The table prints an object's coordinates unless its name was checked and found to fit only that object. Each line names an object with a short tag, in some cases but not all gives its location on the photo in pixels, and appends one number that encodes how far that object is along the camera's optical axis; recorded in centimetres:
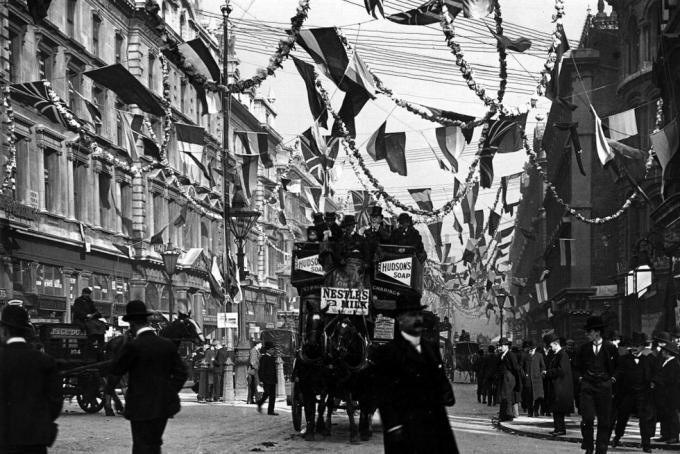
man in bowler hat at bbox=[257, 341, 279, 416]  2278
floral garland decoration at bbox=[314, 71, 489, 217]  2344
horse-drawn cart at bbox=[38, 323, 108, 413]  2052
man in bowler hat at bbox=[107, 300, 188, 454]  916
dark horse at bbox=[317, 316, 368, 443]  1598
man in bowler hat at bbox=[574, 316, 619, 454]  1396
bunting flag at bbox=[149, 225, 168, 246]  3609
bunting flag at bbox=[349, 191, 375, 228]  3997
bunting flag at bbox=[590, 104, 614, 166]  2308
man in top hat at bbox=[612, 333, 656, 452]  1684
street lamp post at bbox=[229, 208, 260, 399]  2939
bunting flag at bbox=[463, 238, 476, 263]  5125
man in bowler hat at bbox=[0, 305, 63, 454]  795
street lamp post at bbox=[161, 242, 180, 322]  3334
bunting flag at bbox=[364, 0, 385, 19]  1702
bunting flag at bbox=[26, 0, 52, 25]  1410
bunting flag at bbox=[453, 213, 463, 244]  4003
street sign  3120
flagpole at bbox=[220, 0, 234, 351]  2903
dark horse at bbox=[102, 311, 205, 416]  2002
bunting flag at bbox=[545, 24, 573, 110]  1994
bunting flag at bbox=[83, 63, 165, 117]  1806
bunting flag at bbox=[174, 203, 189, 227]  3554
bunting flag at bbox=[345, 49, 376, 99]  1959
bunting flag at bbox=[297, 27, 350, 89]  1816
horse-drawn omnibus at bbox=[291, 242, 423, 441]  1605
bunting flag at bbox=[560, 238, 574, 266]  5444
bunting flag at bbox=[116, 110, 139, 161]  2506
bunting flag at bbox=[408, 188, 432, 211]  3616
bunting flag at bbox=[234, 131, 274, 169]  2933
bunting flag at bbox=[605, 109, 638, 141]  2366
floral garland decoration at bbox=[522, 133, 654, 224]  2605
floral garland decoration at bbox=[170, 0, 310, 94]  1773
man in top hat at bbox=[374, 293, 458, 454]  885
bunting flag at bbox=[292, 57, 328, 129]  2005
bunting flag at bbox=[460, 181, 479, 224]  3441
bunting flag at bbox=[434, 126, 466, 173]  2398
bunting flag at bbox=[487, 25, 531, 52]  1888
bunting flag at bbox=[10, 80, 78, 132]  2588
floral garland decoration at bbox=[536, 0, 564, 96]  1983
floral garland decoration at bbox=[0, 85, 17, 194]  2771
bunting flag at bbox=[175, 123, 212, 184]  2450
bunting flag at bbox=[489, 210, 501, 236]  4113
